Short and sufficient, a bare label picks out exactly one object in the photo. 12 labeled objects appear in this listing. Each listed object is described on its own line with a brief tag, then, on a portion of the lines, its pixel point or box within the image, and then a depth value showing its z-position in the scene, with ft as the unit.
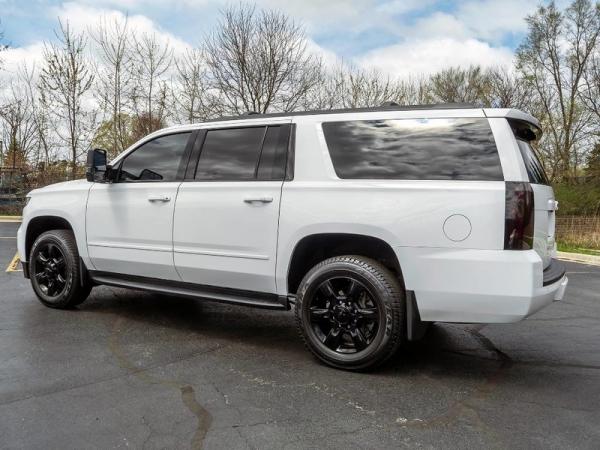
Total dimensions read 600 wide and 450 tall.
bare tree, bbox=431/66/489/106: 118.42
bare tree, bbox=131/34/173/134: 76.69
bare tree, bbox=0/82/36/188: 94.12
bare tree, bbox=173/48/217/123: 77.25
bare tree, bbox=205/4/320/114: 75.20
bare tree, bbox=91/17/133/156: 76.07
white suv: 10.71
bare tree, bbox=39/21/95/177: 73.05
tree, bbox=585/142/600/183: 88.43
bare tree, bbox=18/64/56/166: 78.05
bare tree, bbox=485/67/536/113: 105.81
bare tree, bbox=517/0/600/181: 99.25
